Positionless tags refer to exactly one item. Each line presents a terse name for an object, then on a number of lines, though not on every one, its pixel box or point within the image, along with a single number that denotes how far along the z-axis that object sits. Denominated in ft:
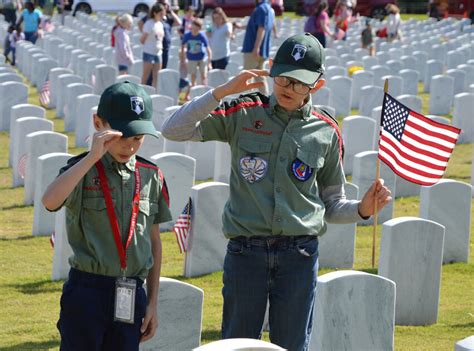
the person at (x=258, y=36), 59.93
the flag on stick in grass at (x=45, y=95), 66.85
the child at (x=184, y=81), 69.87
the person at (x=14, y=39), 92.43
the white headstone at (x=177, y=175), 35.52
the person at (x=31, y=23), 94.32
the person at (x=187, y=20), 82.37
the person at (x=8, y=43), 92.22
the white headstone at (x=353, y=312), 19.56
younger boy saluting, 16.14
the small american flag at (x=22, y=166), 42.01
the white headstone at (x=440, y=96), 66.90
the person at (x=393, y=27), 106.52
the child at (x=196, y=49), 67.21
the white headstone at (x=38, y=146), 40.24
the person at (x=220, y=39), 68.64
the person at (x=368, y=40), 93.73
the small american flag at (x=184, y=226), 31.14
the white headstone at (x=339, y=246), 33.17
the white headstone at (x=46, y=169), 34.35
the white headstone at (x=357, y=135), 46.68
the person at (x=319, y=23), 79.82
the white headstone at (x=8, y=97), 58.54
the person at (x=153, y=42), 65.51
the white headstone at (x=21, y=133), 44.27
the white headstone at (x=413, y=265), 27.37
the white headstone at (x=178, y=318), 20.79
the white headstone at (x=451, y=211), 33.19
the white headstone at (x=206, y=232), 31.27
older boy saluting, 17.01
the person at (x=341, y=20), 107.14
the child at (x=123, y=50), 68.74
